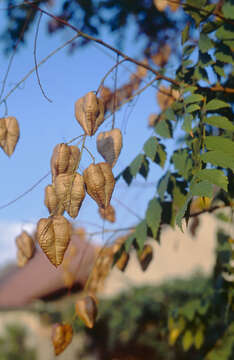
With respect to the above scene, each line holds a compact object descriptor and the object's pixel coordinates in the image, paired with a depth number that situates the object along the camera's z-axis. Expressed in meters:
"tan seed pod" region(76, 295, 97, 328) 0.67
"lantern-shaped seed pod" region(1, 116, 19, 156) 0.61
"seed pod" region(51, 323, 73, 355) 0.66
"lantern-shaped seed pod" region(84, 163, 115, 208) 0.49
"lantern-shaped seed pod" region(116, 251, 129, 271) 0.78
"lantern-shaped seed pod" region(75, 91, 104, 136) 0.51
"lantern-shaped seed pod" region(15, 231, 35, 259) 0.77
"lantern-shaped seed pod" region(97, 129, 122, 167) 0.55
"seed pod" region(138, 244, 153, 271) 0.83
